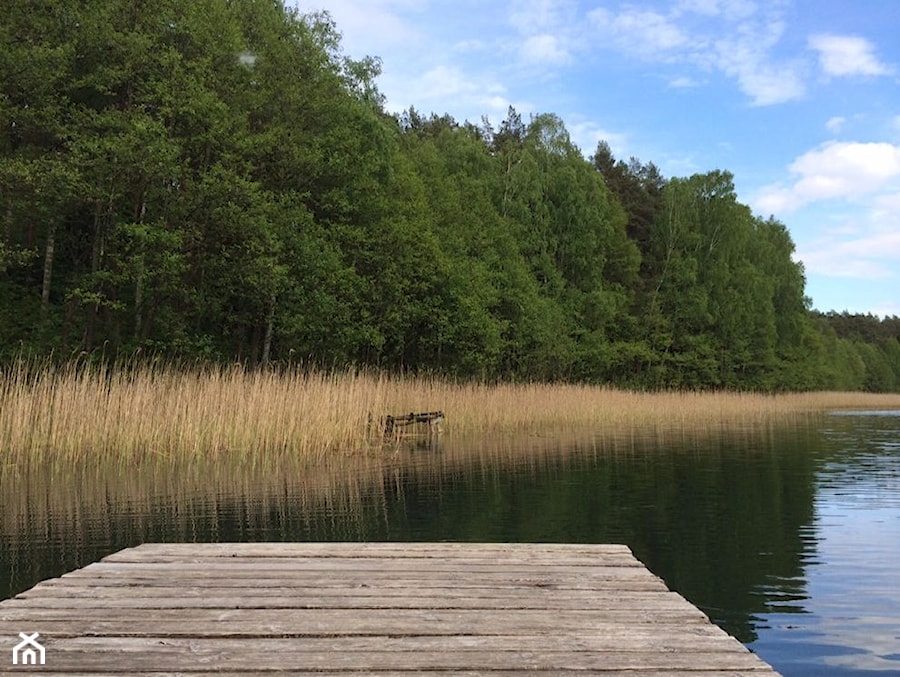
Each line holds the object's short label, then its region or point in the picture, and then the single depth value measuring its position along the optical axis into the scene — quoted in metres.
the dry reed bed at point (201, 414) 12.02
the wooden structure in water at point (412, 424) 17.95
